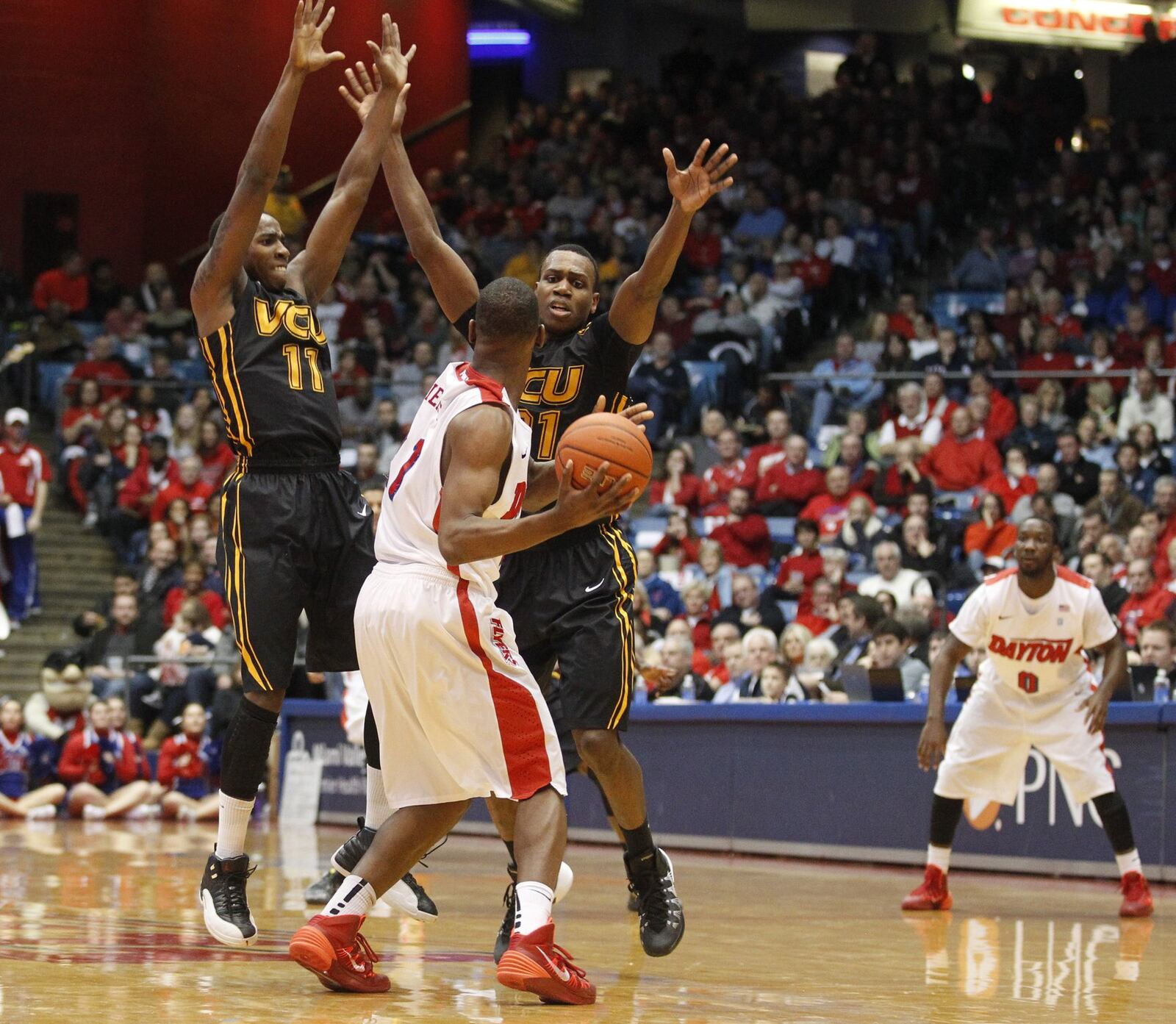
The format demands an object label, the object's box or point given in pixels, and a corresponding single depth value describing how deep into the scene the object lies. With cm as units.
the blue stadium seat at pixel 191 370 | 2116
